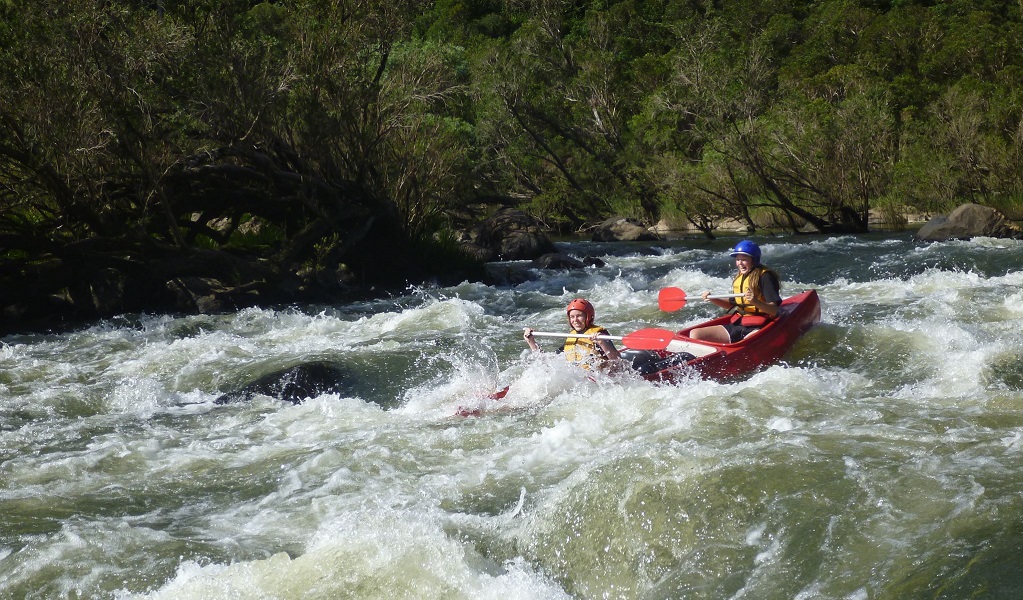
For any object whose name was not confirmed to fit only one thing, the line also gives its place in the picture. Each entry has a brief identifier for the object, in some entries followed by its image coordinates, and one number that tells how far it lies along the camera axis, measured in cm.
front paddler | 744
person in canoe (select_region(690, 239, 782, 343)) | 864
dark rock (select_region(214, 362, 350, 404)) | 828
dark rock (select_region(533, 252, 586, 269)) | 1866
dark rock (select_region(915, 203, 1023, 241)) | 1838
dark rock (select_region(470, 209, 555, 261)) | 2073
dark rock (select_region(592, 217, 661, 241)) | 2648
